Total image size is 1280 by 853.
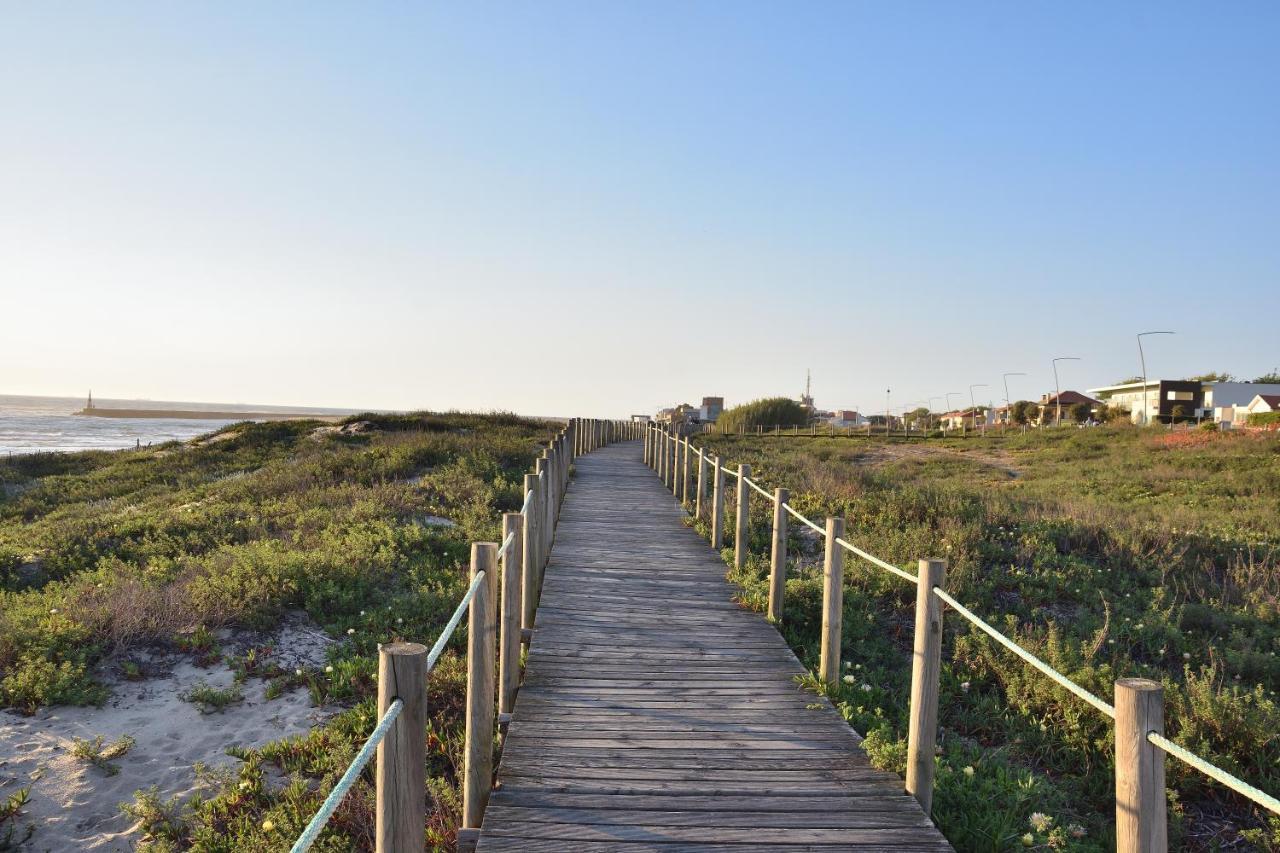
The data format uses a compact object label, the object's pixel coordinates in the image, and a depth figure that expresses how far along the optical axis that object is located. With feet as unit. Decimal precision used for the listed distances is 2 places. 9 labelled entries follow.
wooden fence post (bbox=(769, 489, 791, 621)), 23.05
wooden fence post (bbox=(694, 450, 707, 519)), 38.09
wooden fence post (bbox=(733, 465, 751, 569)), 28.17
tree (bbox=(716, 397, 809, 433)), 183.42
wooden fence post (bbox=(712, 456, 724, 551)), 32.99
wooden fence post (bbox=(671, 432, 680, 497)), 49.86
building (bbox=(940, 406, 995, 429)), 285.99
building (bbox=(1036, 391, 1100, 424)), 228.43
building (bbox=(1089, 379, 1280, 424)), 216.13
